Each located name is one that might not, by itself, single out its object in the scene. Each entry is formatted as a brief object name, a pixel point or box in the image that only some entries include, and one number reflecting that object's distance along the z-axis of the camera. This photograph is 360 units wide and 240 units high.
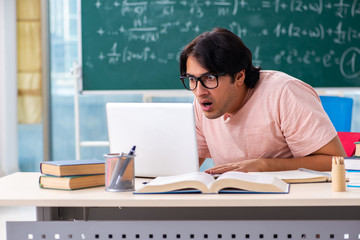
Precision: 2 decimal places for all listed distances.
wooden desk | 2.18
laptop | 2.50
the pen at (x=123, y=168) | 2.33
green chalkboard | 5.21
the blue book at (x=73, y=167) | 2.38
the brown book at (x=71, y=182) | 2.36
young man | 2.76
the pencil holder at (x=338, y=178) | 2.29
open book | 2.26
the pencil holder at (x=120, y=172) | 2.33
